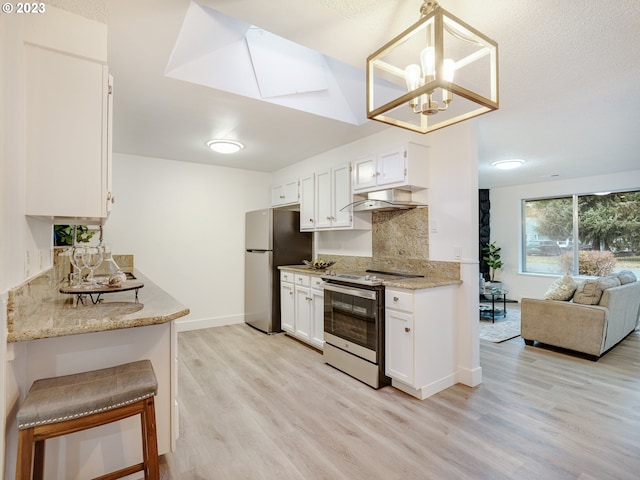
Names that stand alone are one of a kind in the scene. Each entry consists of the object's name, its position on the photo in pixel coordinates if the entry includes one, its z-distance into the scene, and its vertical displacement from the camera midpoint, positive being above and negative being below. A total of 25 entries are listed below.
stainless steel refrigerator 4.39 -0.16
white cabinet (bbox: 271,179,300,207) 4.63 +0.75
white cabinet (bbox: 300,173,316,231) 4.26 +0.54
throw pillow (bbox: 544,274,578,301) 3.90 -0.58
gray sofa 3.47 -0.91
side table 4.96 -1.11
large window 5.40 +0.14
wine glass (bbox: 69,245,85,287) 2.17 -0.08
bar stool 1.17 -0.63
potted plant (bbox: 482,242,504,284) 6.66 -0.33
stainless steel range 2.79 -0.76
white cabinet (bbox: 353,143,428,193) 3.04 +0.72
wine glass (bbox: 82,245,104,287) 2.00 -0.10
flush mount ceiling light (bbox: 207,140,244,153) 3.70 +1.14
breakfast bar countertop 1.31 -0.33
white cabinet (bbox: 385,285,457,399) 2.60 -0.81
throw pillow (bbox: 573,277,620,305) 3.65 -0.56
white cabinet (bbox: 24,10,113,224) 1.54 +0.58
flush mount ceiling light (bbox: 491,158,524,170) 4.48 +1.10
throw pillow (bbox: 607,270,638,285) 4.18 -0.47
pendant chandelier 1.24 +0.82
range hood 3.12 +0.41
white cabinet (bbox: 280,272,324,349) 3.63 -0.77
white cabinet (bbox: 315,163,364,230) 3.73 +0.51
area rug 4.27 -1.24
